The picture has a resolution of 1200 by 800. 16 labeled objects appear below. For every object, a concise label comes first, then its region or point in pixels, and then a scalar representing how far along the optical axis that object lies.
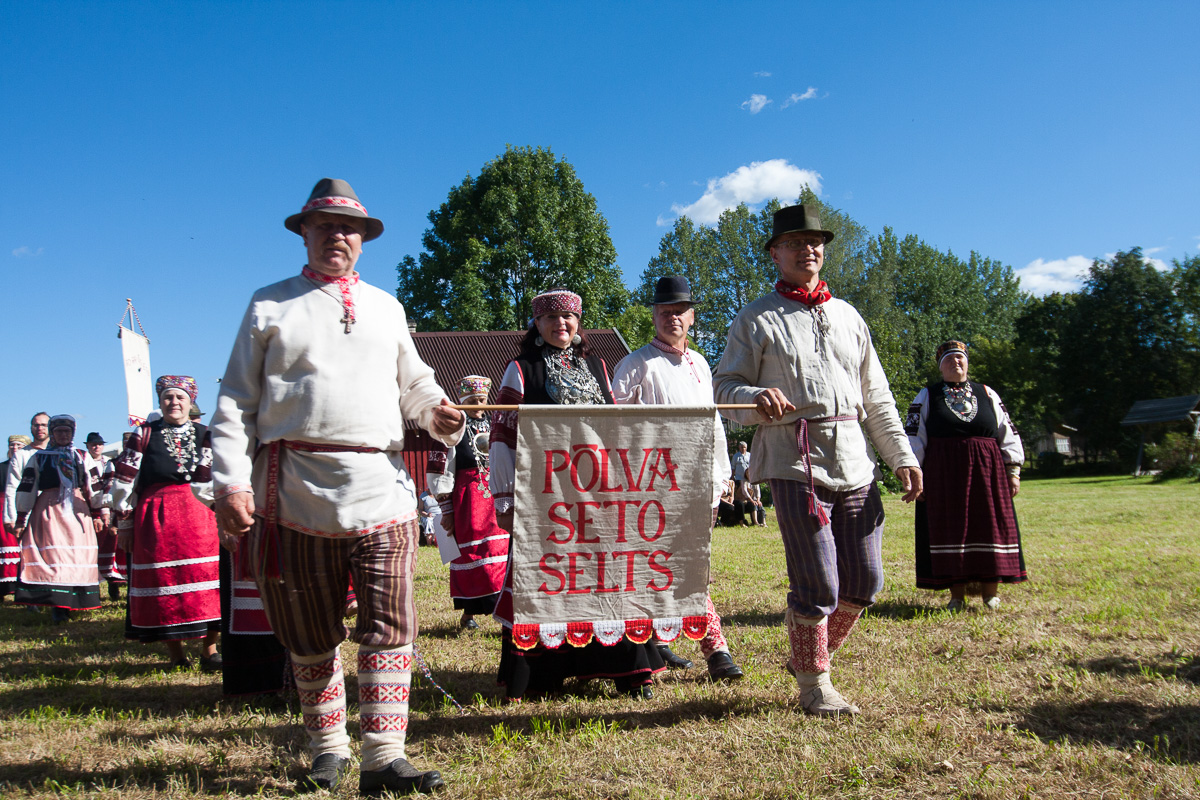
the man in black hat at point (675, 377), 4.70
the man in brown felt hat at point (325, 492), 3.00
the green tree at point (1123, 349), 43.41
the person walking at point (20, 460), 8.73
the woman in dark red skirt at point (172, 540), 5.44
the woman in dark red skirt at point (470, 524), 6.47
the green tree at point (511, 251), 30.06
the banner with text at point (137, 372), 14.59
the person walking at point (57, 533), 8.34
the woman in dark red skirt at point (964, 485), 6.40
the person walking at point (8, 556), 9.54
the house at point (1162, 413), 37.78
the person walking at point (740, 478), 18.45
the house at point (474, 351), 24.91
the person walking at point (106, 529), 8.70
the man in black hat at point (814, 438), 3.71
